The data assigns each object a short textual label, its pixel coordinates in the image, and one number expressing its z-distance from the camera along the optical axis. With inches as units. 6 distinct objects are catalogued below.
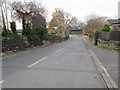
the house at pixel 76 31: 4254.4
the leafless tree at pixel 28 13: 847.7
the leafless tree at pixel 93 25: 2077.0
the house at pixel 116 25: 1060.5
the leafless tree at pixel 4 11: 759.8
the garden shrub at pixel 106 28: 876.2
